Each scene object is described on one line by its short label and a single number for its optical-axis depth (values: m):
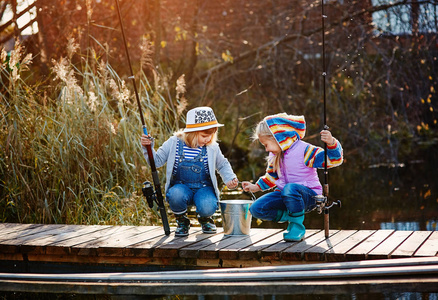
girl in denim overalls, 4.89
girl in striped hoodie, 4.51
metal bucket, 4.78
